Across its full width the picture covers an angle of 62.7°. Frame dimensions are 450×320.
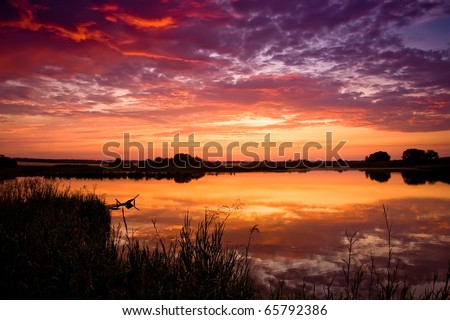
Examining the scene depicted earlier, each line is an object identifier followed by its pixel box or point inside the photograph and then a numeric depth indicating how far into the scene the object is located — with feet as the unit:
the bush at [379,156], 350.07
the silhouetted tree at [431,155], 294.05
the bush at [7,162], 205.11
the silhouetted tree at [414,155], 302.41
